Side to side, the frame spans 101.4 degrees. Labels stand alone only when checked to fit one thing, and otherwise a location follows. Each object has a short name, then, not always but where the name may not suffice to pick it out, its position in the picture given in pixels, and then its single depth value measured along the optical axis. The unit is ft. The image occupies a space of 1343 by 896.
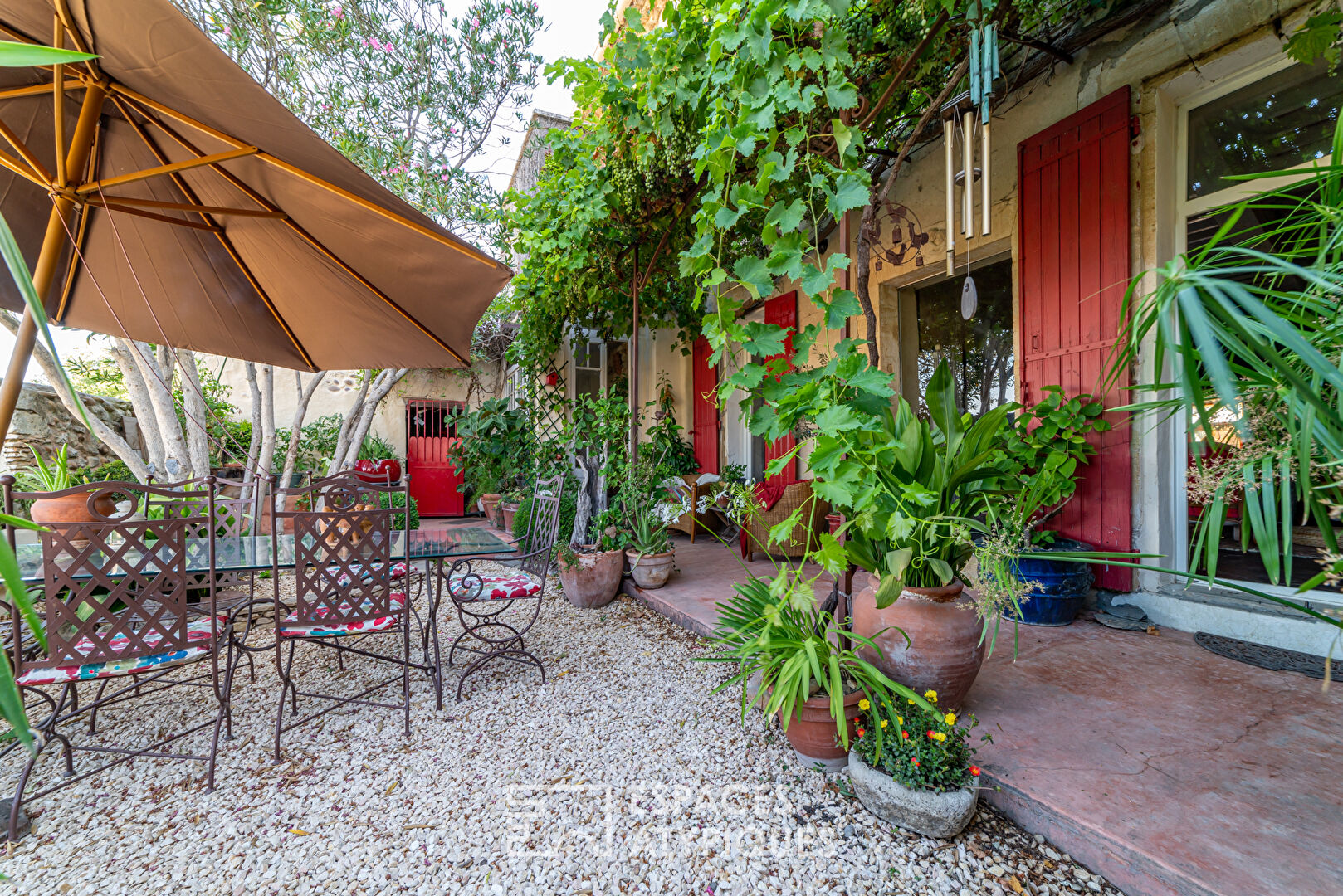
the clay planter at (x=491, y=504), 22.20
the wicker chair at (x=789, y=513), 13.71
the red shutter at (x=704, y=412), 19.54
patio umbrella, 4.09
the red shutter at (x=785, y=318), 16.28
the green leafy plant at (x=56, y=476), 9.25
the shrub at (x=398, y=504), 20.31
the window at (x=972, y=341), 13.30
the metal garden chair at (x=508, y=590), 8.58
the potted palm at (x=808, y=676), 5.41
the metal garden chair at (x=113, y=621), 5.53
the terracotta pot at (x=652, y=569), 12.45
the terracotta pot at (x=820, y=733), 5.75
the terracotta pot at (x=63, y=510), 8.38
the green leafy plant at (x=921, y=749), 4.93
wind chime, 6.60
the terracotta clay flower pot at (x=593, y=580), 12.19
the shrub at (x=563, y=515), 16.67
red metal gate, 25.82
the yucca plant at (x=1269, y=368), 2.34
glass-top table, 6.77
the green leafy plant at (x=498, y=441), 20.81
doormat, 7.29
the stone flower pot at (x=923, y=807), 4.82
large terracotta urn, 5.85
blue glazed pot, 9.11
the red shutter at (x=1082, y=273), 9.24
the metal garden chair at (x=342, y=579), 6.68
